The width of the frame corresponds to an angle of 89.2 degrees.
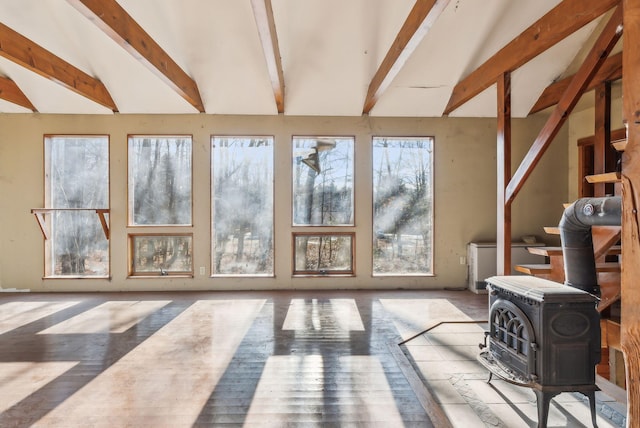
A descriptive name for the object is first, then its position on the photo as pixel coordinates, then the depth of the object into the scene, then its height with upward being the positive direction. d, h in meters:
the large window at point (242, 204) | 5.05 +0.13
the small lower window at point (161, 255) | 5.01 -0.65
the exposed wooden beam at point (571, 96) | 2.38 +0.96
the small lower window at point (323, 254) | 5.09 -0.65
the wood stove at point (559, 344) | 1.88 -0.77
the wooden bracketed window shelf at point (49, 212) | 4.78 -0.03
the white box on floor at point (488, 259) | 4.80 -0.70
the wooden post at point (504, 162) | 3.37 +0.53
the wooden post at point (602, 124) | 3.51 +0.97
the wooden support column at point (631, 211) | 0.99 +0.00
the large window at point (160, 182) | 5.01 +0.48
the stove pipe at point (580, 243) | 2.03 -0.20
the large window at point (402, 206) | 5.13 +0.10
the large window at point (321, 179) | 5.07 +0.53
